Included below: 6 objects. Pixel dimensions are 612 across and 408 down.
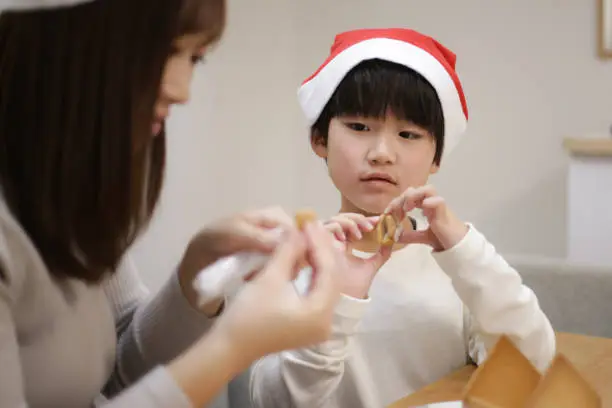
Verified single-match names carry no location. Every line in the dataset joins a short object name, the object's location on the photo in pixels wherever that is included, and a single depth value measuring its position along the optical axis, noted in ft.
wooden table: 3.97
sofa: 4.92
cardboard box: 3.40
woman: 3.26
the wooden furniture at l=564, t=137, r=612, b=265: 6.56
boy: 4.14
